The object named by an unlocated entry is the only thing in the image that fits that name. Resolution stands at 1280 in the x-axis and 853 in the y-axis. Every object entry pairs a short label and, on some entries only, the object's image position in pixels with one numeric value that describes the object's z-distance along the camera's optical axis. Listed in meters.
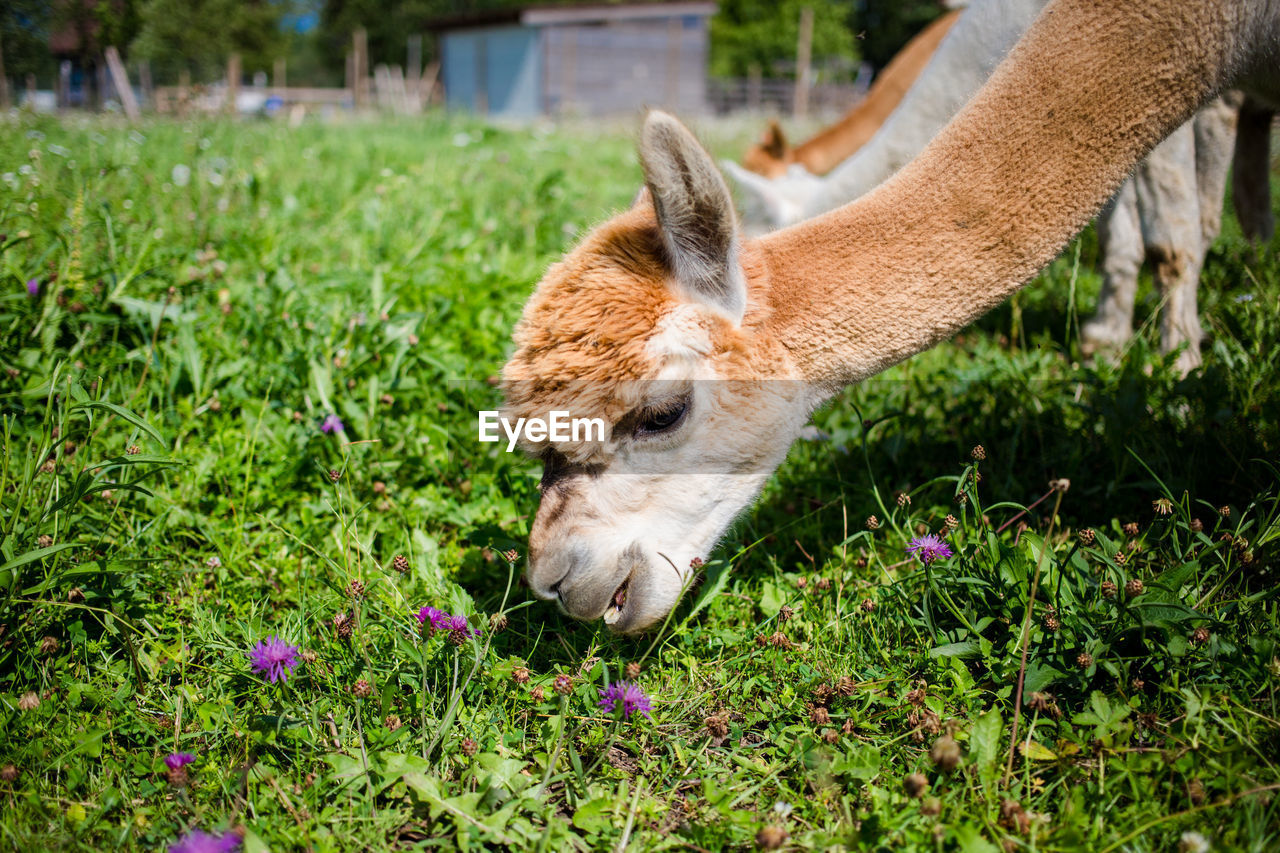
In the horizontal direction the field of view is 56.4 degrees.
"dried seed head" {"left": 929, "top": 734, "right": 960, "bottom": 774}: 0.62
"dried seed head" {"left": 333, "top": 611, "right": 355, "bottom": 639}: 0.72
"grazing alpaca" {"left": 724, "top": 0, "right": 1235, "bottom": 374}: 1.10
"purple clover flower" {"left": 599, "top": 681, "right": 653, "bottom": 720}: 0.68
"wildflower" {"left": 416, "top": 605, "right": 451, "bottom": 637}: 0.71
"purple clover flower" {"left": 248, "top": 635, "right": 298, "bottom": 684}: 0.68
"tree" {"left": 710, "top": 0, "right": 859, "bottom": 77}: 44.91
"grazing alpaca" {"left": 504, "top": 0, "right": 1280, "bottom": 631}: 0.74
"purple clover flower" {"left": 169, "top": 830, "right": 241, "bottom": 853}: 0.59
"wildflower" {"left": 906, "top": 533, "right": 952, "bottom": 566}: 0.74
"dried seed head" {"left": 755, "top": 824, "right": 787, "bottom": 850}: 0.61
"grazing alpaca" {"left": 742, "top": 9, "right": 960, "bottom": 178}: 5.27
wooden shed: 27.65
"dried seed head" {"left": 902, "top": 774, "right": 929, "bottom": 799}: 0.63
